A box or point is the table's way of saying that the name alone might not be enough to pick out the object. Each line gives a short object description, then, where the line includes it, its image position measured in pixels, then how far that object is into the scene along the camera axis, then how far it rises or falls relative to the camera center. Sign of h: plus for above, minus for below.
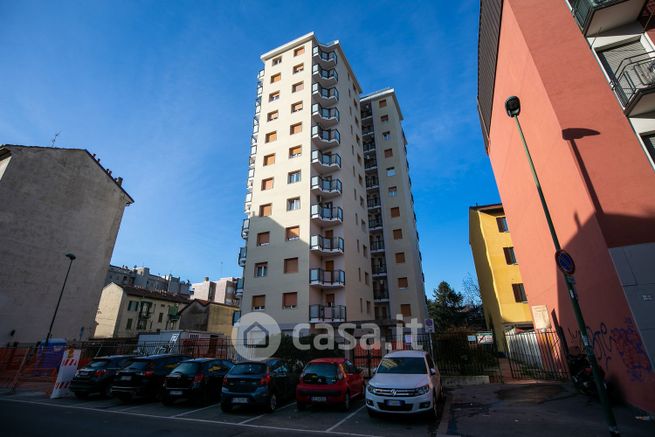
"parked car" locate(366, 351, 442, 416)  7.36 -0.97
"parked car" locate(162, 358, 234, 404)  9.84 -0.96
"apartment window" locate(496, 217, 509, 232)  27.89 +10.03
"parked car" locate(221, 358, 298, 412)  8.90 -1.03
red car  8.91 -1.02
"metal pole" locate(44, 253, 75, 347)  21.13 +5.93
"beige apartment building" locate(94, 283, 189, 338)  41.25 +4.96
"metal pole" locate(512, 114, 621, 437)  5.47 -0.36
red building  7.76 +5.37
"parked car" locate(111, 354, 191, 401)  10.45 -0.88
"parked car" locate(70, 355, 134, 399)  11.30 -0.84
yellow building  25.45 +5.61
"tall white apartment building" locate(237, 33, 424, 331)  24.66 +12.69
